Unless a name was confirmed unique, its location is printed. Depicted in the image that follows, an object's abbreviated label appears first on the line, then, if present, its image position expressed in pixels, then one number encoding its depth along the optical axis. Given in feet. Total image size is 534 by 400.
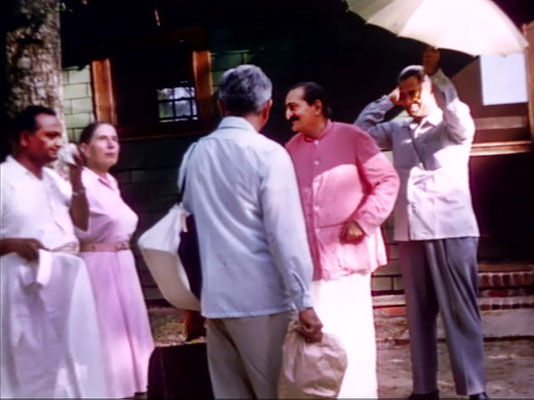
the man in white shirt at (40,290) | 14.39
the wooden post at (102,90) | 31.55
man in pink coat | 15.94
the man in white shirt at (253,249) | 11.77
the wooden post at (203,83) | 30.58
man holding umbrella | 17.26
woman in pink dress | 18.08
